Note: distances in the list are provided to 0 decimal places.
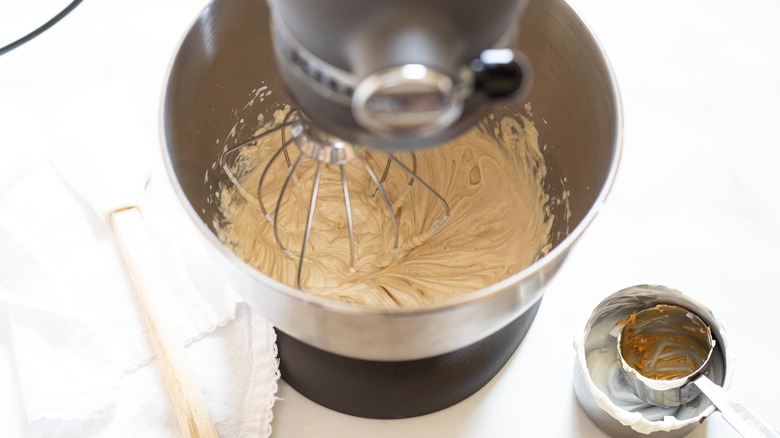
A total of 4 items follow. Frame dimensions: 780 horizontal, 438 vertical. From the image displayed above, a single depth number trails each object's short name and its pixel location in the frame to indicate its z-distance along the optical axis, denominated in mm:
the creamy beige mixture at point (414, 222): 1008
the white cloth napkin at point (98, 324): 934
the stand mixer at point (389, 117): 551
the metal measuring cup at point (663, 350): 901
